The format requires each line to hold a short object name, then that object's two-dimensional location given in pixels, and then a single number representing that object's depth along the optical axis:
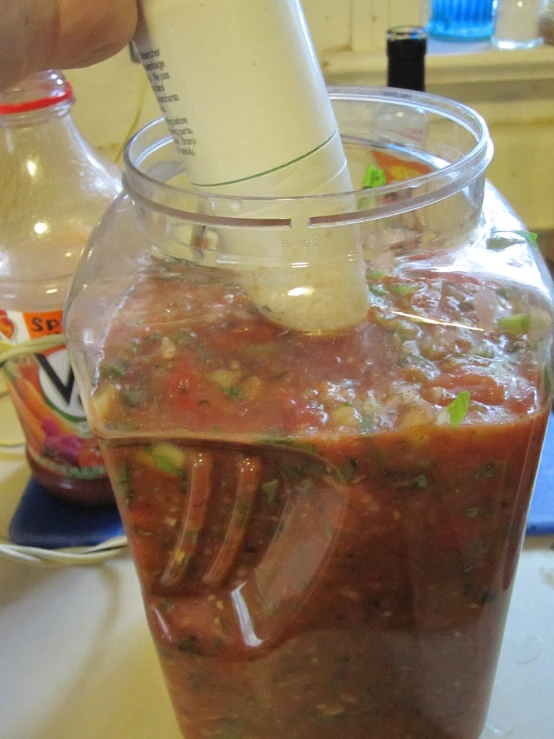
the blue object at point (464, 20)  0.91
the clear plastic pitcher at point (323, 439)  0.34
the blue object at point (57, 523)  0.61
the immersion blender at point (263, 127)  0.32
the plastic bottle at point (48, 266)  0.60
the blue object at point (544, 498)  0.60
